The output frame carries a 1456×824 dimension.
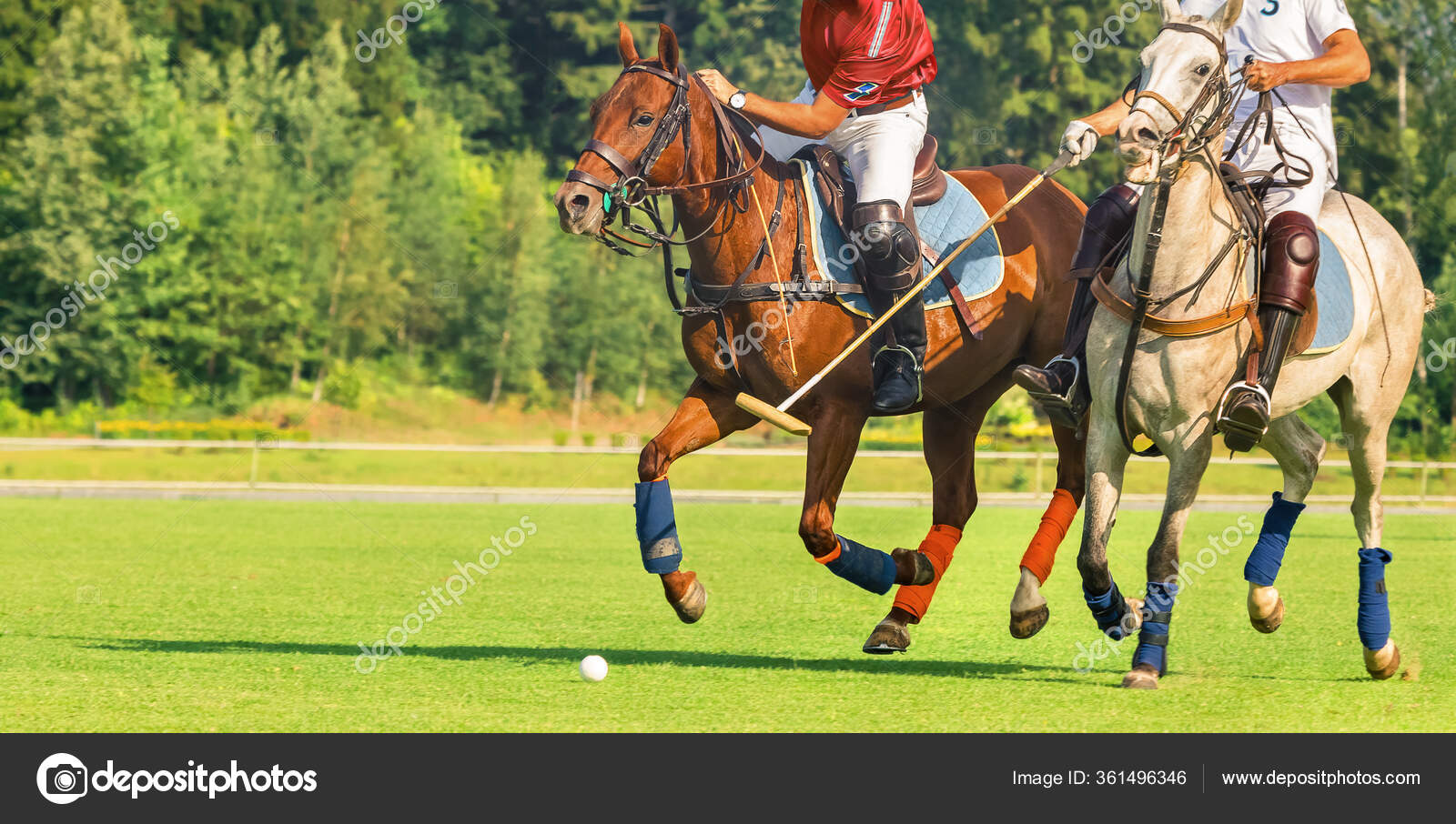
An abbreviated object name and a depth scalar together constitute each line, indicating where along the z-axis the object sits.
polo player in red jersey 15.30
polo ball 14.66
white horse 12.81
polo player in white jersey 13.61
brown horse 14.56
